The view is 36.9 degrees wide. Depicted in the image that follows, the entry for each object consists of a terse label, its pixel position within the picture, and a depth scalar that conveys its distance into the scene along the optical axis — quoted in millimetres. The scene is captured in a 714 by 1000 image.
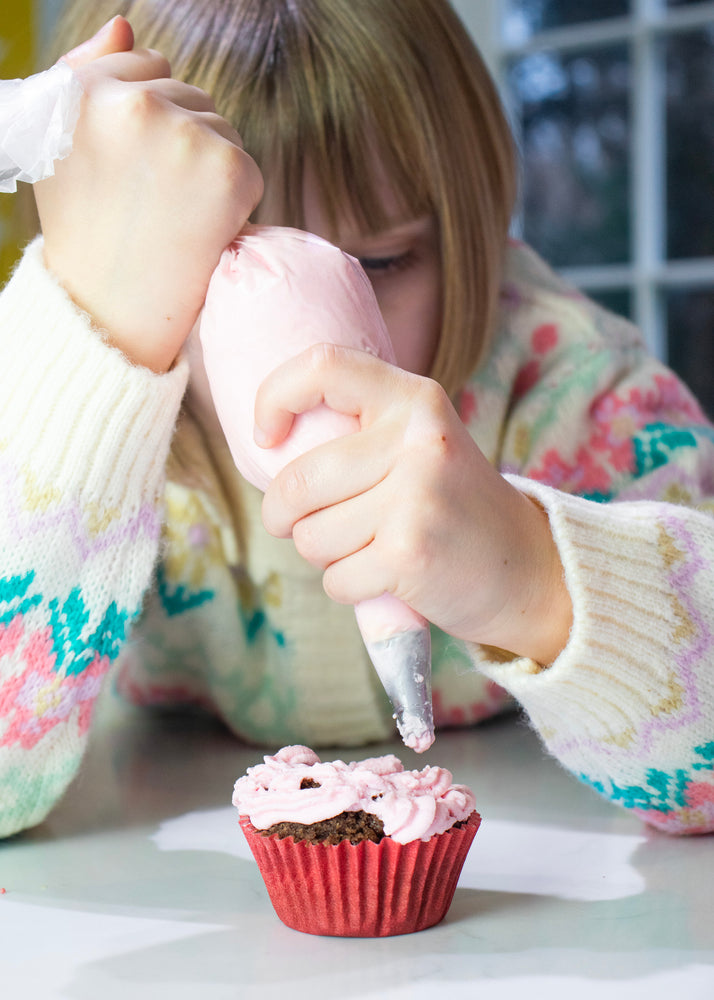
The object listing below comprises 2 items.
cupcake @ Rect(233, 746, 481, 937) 478
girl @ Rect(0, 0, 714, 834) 504
